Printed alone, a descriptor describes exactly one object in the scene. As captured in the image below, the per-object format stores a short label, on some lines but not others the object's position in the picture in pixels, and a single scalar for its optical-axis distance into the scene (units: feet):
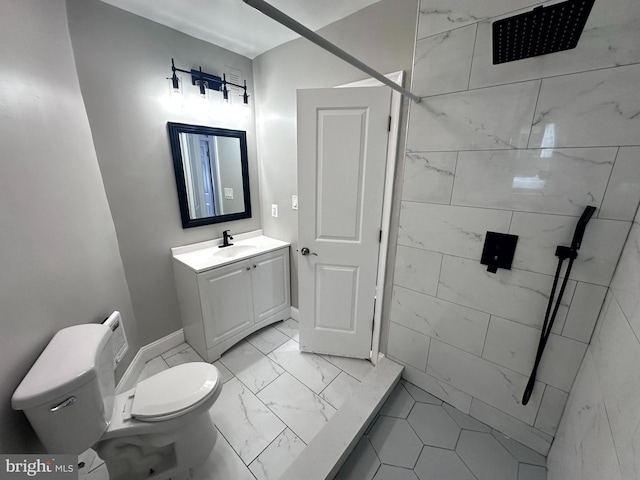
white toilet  2.84
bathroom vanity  5.97
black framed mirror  6.21
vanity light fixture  5.64
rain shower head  2.24
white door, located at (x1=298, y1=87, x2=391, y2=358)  5.04
